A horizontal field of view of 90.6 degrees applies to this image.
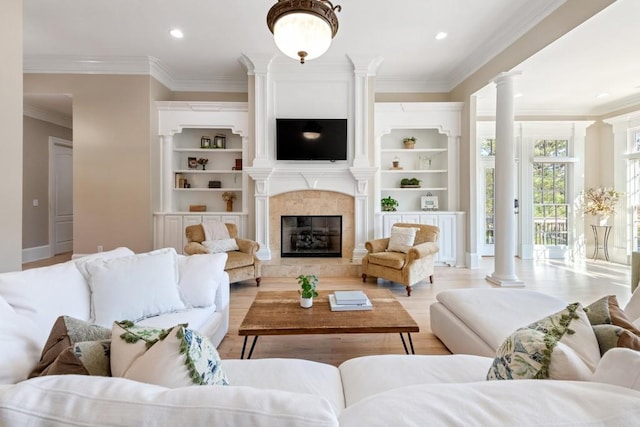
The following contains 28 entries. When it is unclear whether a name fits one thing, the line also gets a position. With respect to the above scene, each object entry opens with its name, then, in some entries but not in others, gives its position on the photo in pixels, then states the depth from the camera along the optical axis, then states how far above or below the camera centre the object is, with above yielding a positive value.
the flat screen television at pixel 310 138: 4.95 +1.17
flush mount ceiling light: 2.10 +1.29
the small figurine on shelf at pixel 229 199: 5.64 +0.24
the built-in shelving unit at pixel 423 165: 5.31 +0.87
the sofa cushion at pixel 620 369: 0.70 -0.36
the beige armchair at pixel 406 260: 3.89 -0.61
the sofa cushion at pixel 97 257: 1.86 -0.29
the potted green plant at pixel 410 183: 5.68 +0.53
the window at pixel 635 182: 5.58 +0.54
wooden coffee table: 1.98 -0.71
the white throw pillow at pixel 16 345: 1.05 -0.48
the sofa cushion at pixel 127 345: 0.86 -0.37
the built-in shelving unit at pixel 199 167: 5.12 +0.81
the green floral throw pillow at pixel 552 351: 0.86 -0.40
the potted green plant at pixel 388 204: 5.51 +0.15
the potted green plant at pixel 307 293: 2.35 -0.60
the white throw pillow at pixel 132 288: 1.82 -0.46
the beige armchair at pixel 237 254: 4.03 -0.56
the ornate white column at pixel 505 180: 4.20 +0.43
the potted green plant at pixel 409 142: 5.67 +1.26
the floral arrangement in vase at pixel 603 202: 5.80 +0.20
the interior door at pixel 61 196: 6.31 +0.33
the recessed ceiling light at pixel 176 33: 4.06 +2.33
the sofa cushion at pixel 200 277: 2.22 -0.47
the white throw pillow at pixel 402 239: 4.34 -0.37
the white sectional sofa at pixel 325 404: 0.60 -0.38
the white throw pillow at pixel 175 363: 0.81 -0.40
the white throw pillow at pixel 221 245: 4.18 -0.44
